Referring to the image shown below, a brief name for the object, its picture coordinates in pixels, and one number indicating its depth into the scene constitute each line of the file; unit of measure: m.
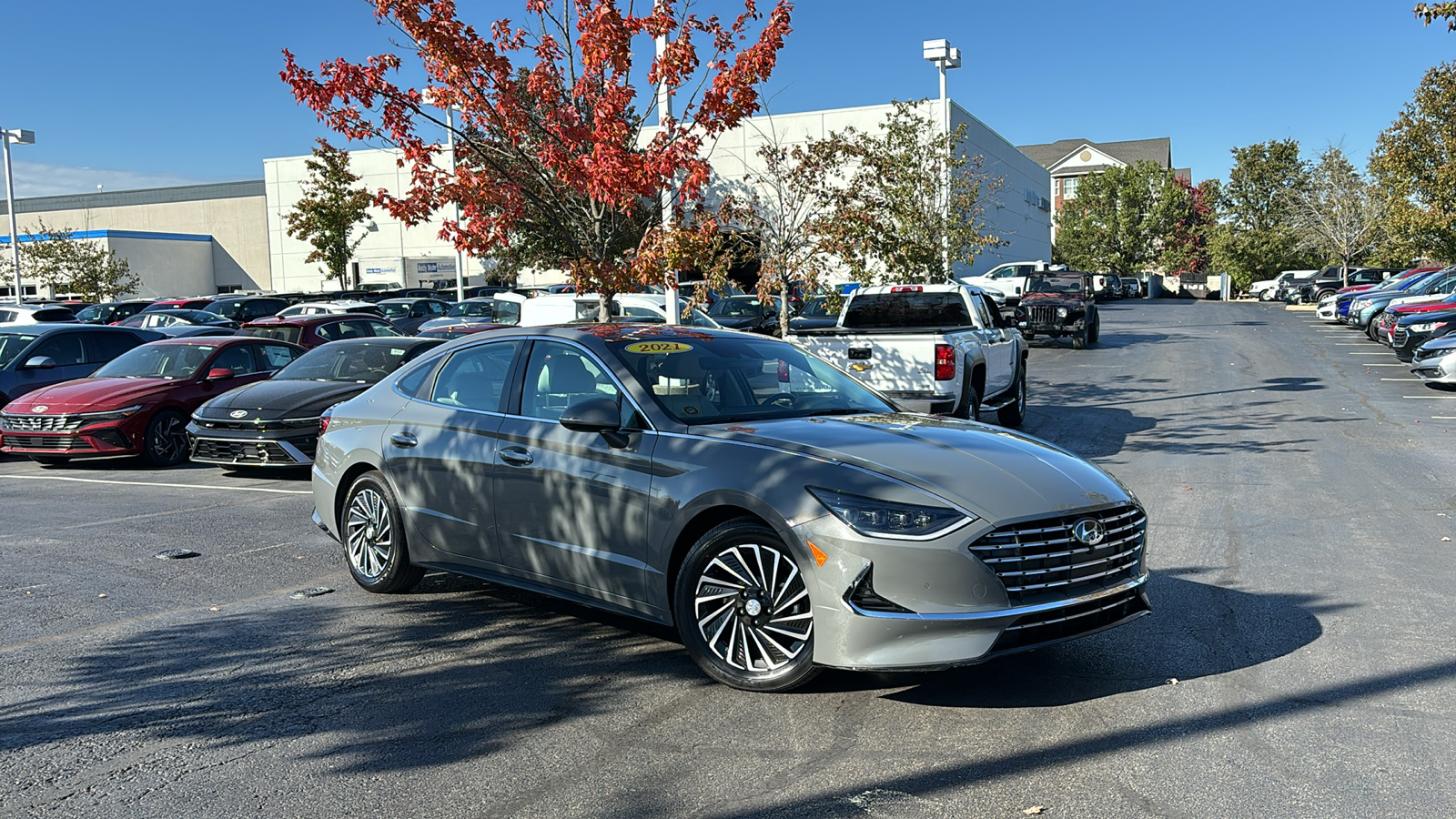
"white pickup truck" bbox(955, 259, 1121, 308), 36.56
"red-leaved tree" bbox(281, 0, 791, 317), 10.56
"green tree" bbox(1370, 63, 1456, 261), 39.38
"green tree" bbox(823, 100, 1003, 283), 15.67
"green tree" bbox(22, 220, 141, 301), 50.34
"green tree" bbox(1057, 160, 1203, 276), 77.25
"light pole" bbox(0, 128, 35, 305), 40.78
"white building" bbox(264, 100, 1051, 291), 46.69
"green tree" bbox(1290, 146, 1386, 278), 65.69
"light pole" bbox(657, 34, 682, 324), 11.45
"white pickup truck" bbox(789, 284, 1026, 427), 12.73
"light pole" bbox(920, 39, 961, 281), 27.23
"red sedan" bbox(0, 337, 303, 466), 13.41
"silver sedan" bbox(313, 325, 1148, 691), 4.60
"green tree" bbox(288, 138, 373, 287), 49.31
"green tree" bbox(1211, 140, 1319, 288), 72.19
